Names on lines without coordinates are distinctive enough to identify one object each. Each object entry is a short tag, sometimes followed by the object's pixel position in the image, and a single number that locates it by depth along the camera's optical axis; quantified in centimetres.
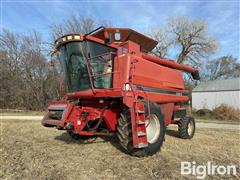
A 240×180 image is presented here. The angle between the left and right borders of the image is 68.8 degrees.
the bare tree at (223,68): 3687
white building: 2241
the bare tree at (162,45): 2564
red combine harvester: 402
